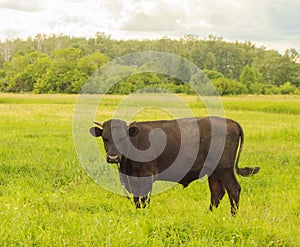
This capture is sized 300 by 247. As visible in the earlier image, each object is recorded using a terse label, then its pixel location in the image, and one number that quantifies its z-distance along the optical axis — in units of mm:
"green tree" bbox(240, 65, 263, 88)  76475
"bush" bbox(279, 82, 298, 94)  70438
